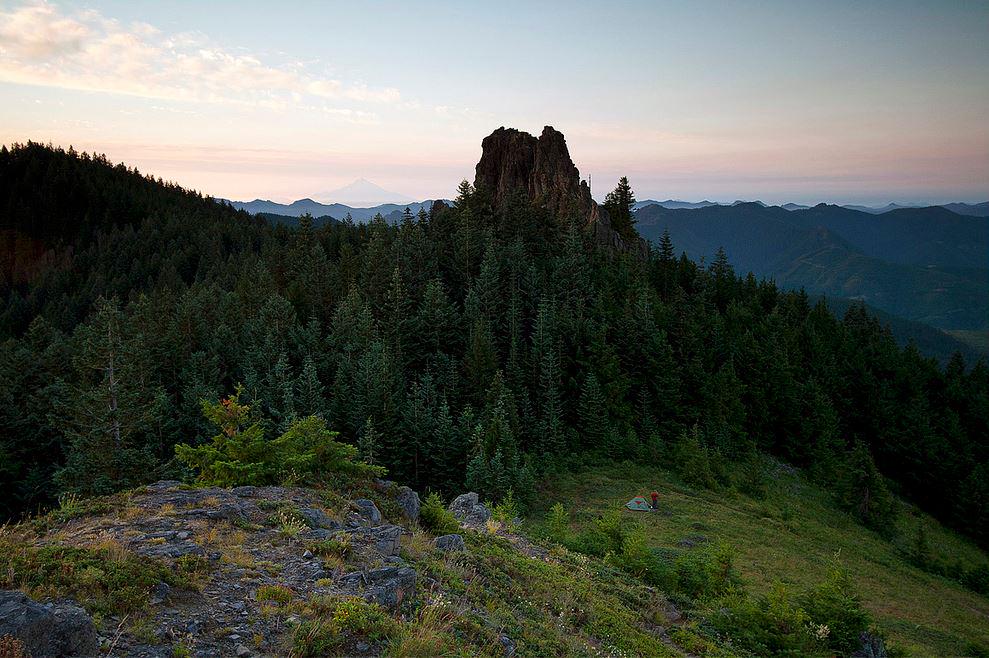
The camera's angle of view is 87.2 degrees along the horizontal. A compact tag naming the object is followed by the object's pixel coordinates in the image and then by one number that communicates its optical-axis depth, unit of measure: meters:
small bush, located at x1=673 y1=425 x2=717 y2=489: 40.53
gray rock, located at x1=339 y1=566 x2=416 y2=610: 8.75
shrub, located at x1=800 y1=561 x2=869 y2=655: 15.01
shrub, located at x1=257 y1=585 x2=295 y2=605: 8.05
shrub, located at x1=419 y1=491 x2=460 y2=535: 14.66
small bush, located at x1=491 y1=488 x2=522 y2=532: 20.31
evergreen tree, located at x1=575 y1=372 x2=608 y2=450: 45.31
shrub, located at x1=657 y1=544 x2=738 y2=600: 17.28
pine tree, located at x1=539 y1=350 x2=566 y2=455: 43.28
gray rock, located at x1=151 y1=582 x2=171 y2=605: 7.43
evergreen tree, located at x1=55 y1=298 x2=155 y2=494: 29.14
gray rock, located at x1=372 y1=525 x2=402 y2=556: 10.95
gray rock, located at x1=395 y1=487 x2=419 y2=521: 14.91
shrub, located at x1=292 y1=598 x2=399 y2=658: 7.07
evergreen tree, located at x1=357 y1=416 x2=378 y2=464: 31.42
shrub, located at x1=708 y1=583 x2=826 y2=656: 14.18
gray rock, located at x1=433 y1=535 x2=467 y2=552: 12.64
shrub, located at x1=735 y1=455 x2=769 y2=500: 41.28
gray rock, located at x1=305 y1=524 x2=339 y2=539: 11.08
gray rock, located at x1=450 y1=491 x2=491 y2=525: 21.56
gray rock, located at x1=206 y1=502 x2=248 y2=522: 11.12
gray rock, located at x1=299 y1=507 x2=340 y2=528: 11.71
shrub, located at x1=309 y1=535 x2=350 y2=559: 10.15
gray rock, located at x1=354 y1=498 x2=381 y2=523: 13.21
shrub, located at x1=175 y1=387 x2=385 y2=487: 14.37
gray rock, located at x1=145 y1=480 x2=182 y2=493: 12.65
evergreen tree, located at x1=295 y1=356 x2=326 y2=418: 37.41
